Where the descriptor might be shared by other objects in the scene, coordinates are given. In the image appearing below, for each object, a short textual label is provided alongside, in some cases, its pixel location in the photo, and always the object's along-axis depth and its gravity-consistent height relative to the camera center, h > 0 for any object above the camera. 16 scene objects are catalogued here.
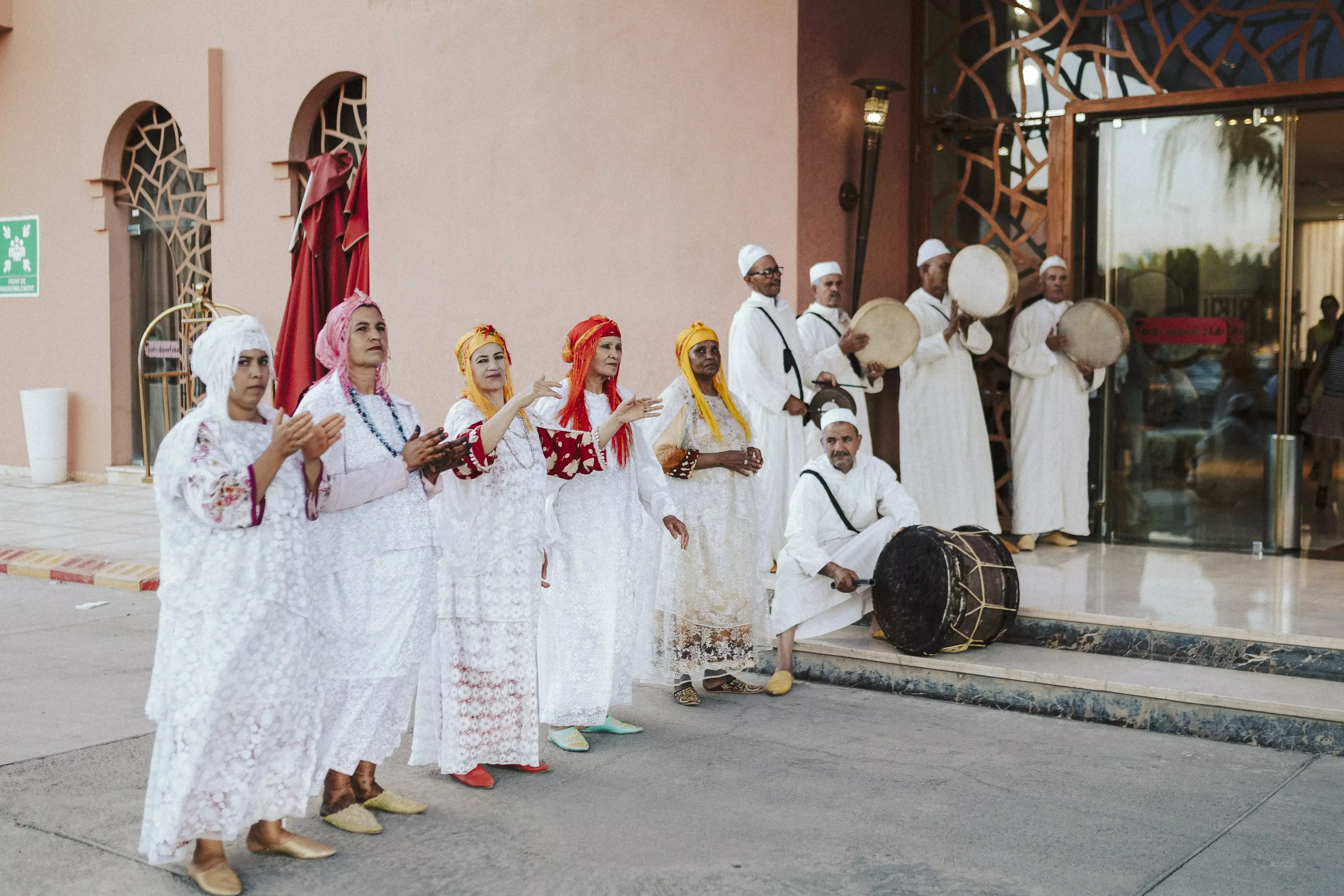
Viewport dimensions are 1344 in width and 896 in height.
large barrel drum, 5.68 -0.86
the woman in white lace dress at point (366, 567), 4.00 -0.53
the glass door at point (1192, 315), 7.74 +0.43
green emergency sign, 13.01 +1.30
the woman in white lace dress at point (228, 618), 3.51 -0.60
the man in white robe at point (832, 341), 7.11 +0.26
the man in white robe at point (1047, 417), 7.80 -0.16
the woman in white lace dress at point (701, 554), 5.59 -0.68
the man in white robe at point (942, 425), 7.57 -0.20
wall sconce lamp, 7.57 +1.38
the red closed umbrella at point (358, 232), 9.73 +1.14
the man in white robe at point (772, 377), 6.80 +0.06
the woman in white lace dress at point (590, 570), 5.02 -0.67
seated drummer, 5.95 -0.63
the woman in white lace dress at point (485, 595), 4.45 -0.68
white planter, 12.38 -0.36
